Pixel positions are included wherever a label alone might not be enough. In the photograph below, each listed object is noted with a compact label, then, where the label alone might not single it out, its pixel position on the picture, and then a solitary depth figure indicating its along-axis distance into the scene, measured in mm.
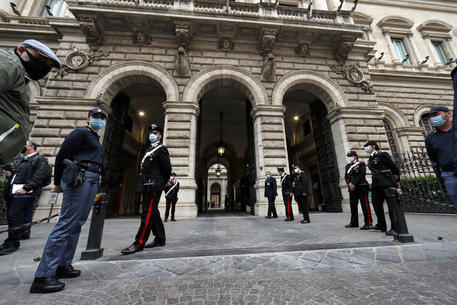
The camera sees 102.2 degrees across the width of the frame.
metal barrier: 6248
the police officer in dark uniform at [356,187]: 4516
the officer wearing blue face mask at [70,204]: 1747
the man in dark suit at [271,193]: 6797
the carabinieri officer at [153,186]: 2888
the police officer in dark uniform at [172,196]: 6420
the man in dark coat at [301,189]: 5380
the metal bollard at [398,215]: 2746
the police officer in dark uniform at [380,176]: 3893
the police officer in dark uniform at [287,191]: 5930
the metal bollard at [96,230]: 2348
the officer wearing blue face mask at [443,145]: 2287
